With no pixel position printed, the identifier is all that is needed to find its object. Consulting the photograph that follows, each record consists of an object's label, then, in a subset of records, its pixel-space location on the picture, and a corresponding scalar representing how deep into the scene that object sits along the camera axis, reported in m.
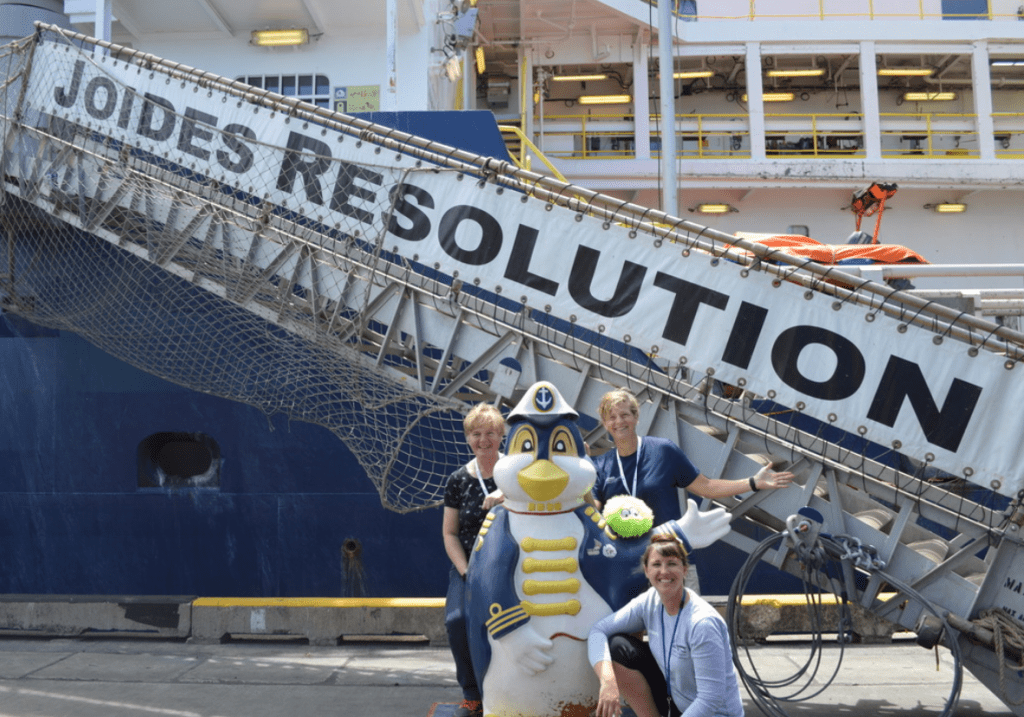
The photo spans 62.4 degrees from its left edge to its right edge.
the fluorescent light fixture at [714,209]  14.43
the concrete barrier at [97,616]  6.73
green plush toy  3.52
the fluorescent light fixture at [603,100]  17.42
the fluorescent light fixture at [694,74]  16.20
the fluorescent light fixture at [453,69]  11.82
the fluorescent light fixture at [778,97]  17.08
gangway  4.46
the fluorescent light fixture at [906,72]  16.62
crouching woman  3.05
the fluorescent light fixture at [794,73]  16.77
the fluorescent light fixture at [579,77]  16.92
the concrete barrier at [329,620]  6.64
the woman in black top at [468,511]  3.84
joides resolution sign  4.44
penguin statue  3.35
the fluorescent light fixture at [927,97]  17.53
